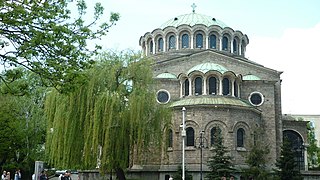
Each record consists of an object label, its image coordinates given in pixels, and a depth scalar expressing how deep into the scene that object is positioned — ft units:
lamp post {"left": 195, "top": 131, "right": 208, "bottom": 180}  109.40
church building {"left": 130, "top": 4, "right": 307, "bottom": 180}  111.65
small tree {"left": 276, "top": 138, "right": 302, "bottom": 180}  104.24
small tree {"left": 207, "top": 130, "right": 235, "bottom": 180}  98.37
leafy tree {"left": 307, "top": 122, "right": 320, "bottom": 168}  190.23
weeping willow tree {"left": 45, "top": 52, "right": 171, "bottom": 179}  85.66
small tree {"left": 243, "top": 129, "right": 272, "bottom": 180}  99.09
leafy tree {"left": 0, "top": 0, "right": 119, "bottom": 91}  37.72
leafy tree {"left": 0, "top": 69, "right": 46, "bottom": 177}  110.06
